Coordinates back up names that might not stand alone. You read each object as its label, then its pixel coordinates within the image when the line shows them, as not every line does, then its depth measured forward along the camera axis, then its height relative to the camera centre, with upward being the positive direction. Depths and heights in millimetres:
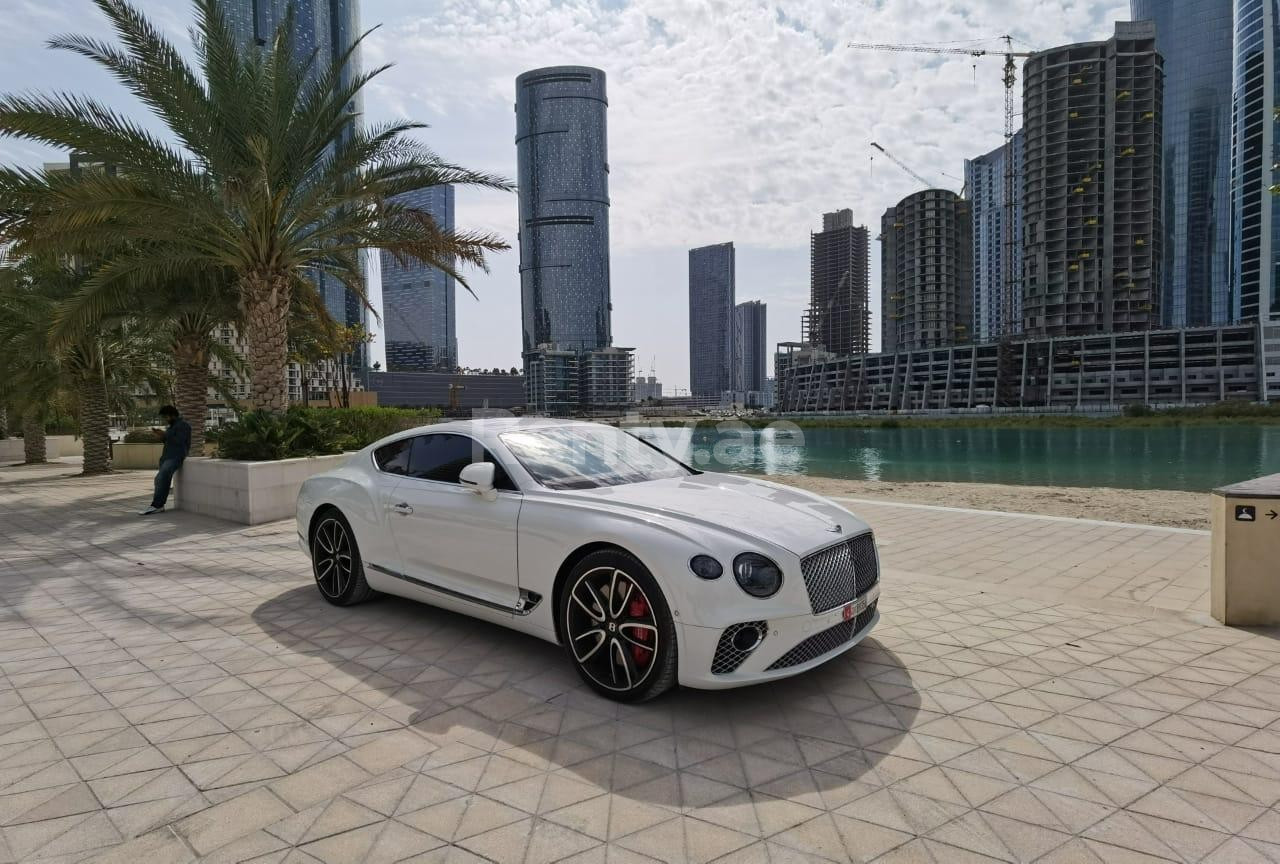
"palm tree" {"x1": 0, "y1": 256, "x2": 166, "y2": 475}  15125 +1279
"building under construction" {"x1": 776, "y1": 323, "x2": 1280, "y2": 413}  95688 +3145
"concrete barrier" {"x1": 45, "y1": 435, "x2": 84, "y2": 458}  27239 -1630
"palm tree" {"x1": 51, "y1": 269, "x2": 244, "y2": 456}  10844 +1869
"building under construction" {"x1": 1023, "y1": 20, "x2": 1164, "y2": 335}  117500 +37042
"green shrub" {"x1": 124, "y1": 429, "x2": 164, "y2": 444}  21672 -997
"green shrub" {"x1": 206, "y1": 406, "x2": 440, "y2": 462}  10227 -510
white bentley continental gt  3096 -824
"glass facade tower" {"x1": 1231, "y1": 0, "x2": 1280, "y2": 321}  73250 +31561
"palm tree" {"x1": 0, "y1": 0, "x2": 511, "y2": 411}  9453 +3591
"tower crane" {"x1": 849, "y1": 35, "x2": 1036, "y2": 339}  128875 +37301
